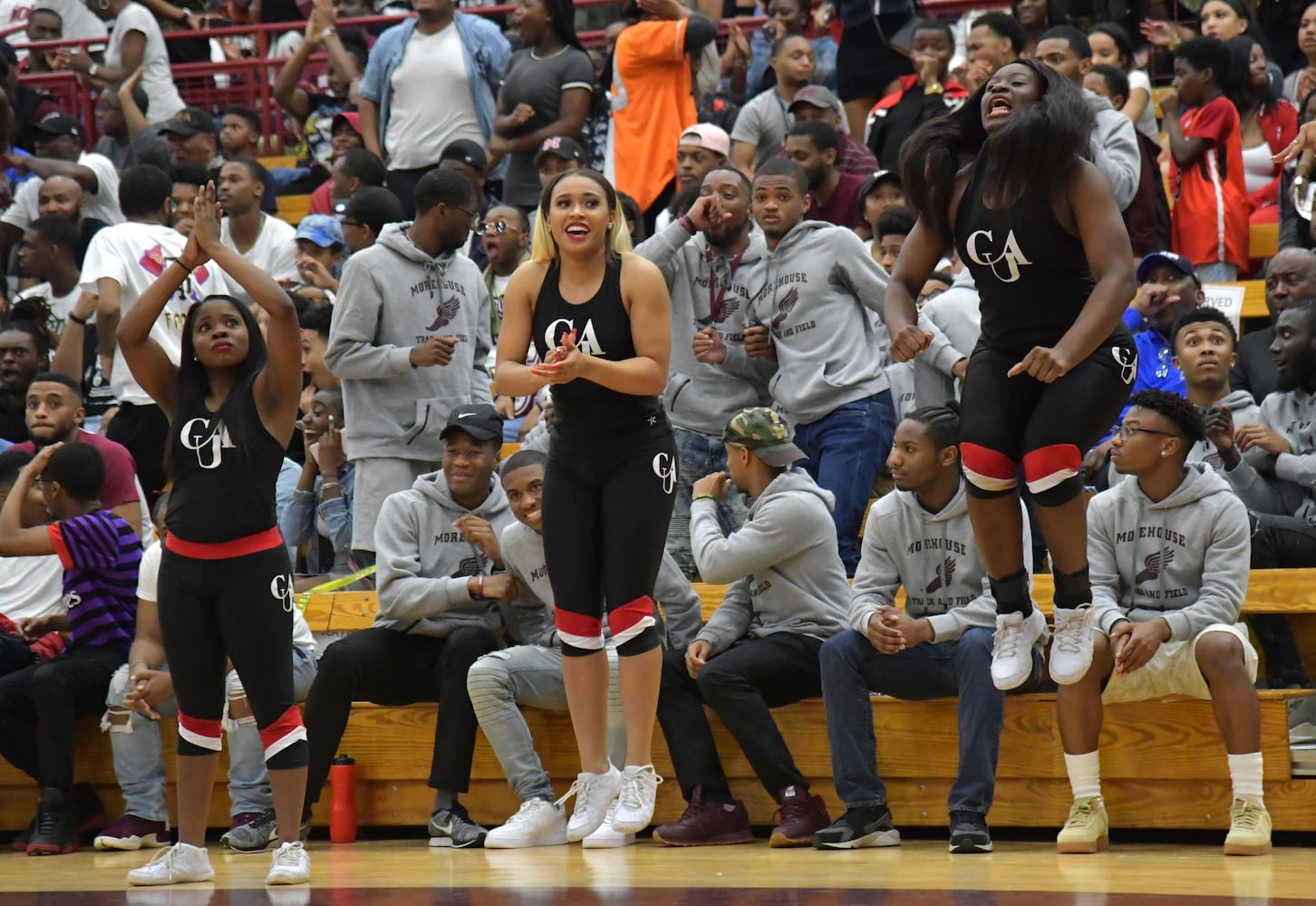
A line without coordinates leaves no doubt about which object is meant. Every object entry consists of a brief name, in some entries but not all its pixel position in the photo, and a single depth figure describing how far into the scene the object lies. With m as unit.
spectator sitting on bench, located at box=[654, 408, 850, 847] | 11.30
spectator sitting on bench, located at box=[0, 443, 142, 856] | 12.67
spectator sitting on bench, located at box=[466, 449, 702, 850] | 11.72
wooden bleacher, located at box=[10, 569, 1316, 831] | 10.73
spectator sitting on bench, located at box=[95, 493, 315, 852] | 11.95
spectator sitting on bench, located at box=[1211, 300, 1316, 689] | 11.77
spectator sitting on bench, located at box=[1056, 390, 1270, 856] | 10.20
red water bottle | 12.51
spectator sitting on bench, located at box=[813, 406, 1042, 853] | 10.61
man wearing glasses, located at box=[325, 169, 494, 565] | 13.73
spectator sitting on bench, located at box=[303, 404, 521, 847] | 12.01
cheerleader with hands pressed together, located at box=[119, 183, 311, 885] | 9.99
